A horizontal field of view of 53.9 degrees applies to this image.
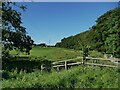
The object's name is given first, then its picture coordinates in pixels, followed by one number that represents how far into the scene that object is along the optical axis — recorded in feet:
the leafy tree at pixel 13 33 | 39.18
